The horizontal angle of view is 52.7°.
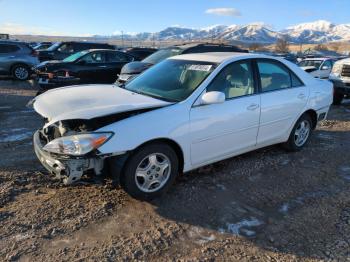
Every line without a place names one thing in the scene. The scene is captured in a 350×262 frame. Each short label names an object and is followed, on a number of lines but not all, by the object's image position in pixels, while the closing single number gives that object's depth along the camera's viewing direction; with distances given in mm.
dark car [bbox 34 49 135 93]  10586
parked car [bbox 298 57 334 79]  15120
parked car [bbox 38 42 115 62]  17000
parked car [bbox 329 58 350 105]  10031
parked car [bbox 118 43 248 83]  8648
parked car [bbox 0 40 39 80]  14625
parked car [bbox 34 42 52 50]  29138
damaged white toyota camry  3537
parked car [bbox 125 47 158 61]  18345
